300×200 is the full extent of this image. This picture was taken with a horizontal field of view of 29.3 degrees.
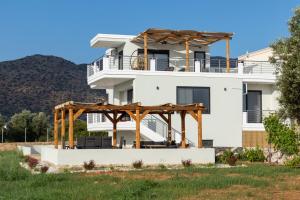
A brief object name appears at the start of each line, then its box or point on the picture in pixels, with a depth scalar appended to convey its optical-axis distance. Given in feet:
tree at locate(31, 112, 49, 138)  204.49
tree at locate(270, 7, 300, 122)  58.23
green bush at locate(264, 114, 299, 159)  80.79
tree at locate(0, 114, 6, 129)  204.74
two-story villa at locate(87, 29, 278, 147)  107.86
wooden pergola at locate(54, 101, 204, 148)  84.07
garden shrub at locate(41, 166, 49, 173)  69.47
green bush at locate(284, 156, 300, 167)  74.84
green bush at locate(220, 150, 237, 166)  81.30
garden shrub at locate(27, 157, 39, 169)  78.18
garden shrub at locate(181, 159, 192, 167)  79.50
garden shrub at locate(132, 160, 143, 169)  77.00
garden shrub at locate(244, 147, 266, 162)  92.04
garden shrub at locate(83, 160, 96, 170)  74.02
